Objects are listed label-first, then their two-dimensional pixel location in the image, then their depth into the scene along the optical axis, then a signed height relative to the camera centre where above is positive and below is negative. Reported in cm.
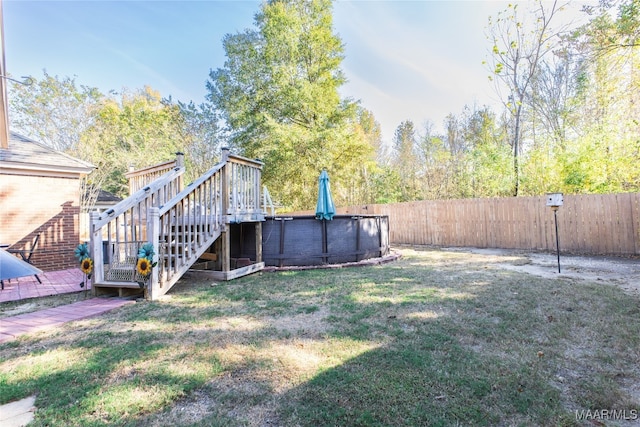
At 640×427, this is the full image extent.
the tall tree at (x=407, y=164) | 1631 +311
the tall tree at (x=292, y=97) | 1572 +676
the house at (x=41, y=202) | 669 +70
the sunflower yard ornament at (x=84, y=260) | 445 -43
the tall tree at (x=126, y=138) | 1773 +571
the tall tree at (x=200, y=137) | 2039 +607
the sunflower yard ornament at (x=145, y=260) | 407 -43
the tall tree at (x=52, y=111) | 1639 +670
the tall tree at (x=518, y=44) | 1039 +610
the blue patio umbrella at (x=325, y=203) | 683 +43
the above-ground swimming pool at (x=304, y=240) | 676 -40
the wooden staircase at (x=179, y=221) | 441 +10
